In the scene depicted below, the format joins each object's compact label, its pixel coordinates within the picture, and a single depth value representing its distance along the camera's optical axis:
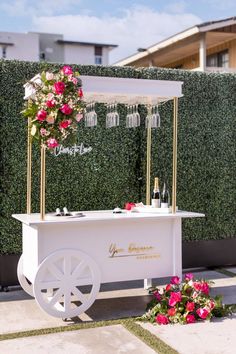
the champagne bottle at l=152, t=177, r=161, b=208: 6.03
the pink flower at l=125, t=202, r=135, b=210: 6.09
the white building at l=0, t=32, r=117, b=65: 34.16
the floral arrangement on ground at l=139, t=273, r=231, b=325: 4.99
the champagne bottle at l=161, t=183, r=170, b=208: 6.64
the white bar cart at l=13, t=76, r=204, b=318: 5.05
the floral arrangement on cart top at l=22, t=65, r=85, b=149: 4.91
